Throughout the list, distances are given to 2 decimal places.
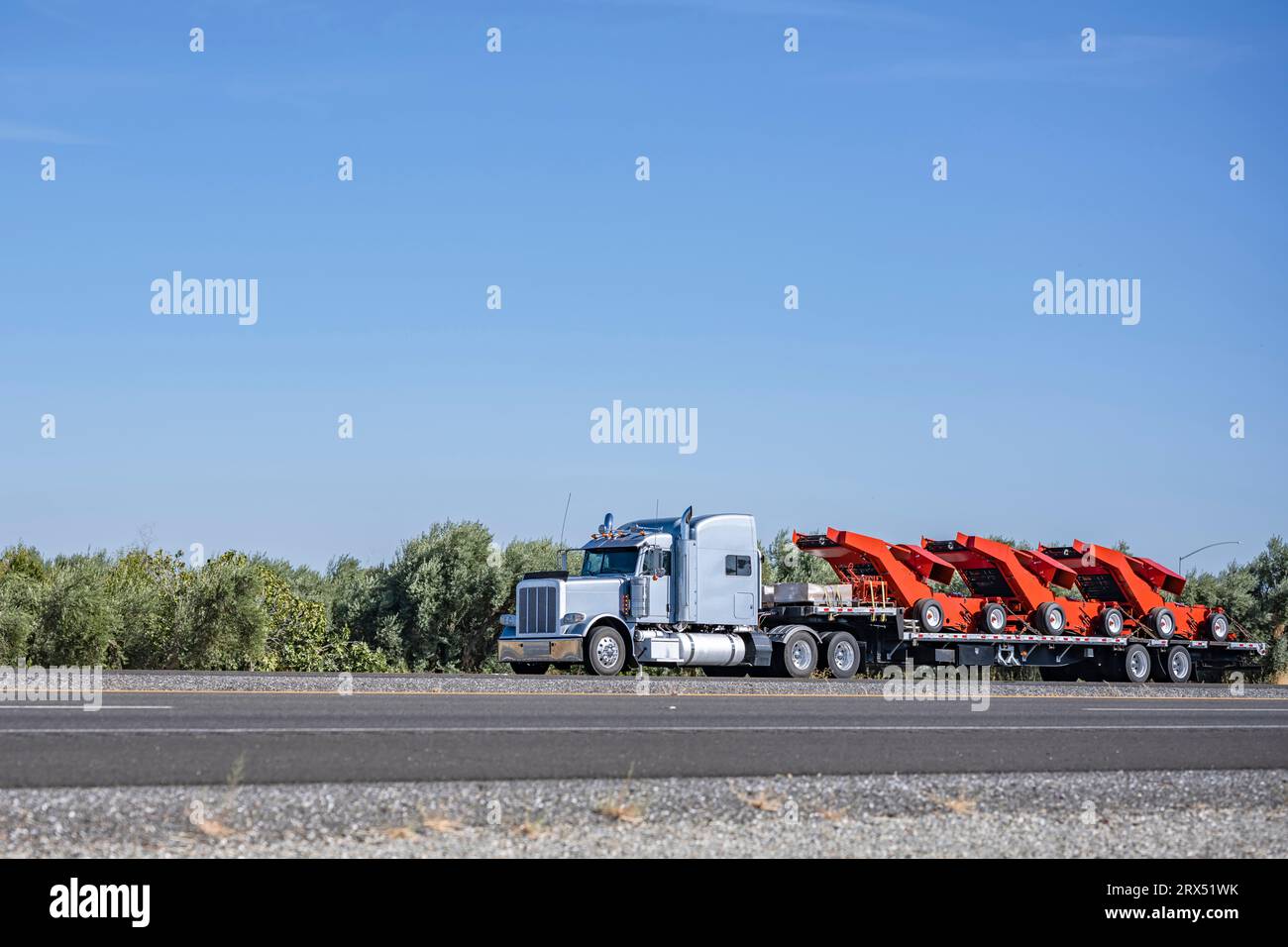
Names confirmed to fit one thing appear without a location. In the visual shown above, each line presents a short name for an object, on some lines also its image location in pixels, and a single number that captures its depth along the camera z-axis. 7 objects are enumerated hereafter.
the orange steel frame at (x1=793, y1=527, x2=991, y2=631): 32.00
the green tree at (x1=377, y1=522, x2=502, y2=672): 38.34
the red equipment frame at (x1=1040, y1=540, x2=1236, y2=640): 35.59
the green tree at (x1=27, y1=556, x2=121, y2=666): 33.34
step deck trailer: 31.31
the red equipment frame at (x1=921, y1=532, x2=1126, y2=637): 33.84
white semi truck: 28.33
